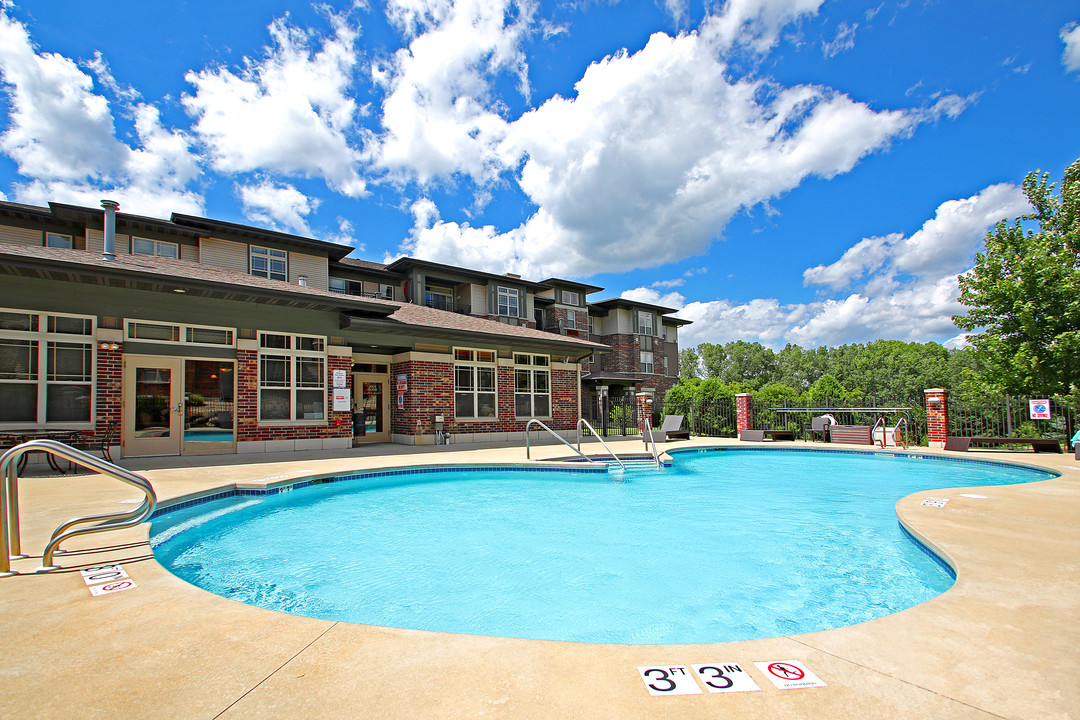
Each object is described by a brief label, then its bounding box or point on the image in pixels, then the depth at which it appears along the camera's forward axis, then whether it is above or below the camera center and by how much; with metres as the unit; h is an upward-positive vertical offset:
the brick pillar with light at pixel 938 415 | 13.75 -0.87
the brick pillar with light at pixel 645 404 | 16.98 -0.49
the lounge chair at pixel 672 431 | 15.66 -1.37
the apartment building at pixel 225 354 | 9.34 +1.06
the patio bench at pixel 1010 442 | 11.46 -1.45
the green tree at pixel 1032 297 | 12.87 +2.32
